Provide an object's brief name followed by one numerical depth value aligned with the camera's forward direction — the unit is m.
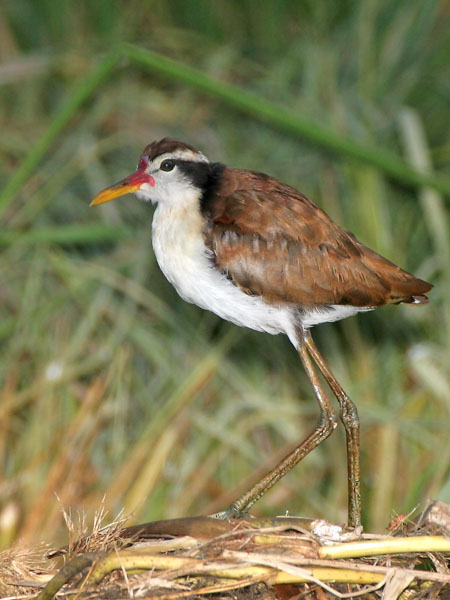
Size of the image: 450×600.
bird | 5.71
